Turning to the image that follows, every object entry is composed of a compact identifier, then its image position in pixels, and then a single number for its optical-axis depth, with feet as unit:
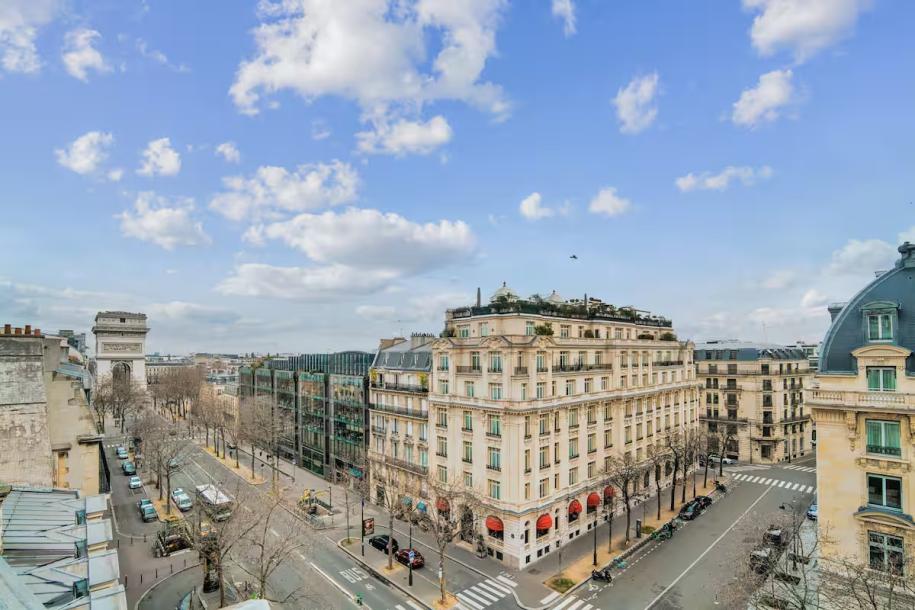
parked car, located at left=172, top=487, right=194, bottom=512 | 192.85
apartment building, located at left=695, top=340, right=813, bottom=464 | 273.75
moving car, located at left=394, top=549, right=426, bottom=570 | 145.07
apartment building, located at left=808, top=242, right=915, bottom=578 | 88.63
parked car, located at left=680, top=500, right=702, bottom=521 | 185.70
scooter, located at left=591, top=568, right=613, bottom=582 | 137.49
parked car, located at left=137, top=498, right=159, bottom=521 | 186.29
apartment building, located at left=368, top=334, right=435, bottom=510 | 182.70
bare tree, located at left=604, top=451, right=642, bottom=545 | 167.73
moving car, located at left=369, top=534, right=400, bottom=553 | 156.35
